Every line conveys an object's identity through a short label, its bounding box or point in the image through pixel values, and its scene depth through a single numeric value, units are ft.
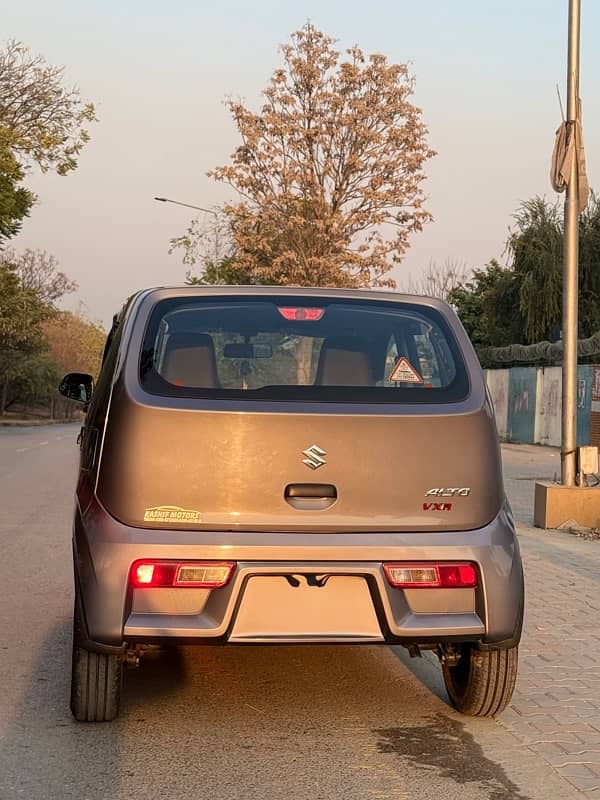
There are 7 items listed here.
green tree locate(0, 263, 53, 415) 142.51
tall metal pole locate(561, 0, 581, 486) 40.98
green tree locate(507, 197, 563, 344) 133.49
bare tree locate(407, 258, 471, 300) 200.95
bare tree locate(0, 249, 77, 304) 248.11
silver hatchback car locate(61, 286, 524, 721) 14.53
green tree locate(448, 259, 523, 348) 139.23
